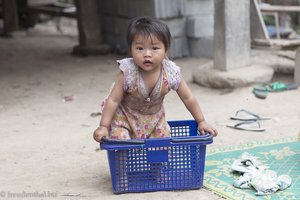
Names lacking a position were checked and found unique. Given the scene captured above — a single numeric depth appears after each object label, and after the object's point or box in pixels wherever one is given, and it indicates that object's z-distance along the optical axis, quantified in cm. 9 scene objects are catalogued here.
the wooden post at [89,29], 1278
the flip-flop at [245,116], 675
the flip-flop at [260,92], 784
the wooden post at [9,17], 1592
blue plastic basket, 429
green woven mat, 442
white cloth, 440
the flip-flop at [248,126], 628
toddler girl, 437
